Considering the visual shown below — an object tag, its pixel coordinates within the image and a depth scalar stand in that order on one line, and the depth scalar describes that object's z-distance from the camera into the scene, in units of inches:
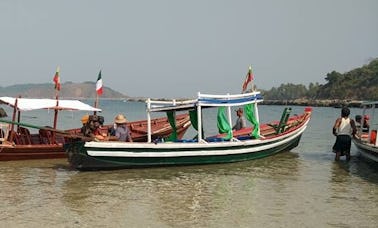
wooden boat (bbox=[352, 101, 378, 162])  565.4
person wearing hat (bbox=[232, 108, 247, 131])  730.8
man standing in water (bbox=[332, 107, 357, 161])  629.9
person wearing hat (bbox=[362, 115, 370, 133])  751.1
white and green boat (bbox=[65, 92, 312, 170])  532.4
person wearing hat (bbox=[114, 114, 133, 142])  582.6
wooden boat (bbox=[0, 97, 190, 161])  618.5
